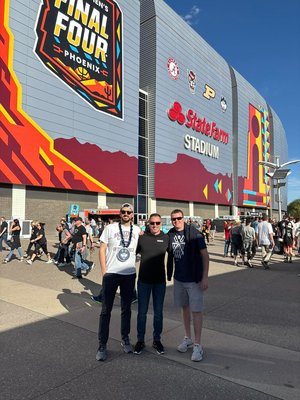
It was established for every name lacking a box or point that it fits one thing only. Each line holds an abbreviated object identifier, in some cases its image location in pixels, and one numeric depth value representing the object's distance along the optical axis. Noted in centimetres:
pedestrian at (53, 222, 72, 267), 1147
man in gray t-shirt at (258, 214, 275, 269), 1142
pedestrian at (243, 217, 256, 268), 1199
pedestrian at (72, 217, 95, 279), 917
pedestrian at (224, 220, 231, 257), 1483
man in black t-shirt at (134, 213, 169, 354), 417
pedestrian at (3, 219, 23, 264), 1232
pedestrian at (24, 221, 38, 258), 1227
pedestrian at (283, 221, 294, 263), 1283
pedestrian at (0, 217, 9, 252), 1461
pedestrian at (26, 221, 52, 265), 1221
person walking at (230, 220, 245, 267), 1231
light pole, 2144
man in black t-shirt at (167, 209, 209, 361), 400
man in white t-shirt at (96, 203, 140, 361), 404
